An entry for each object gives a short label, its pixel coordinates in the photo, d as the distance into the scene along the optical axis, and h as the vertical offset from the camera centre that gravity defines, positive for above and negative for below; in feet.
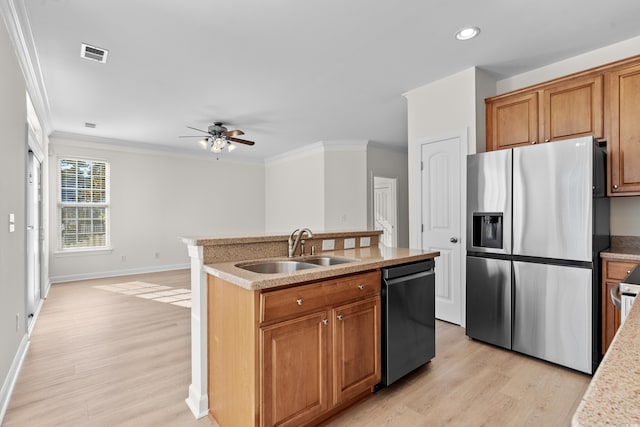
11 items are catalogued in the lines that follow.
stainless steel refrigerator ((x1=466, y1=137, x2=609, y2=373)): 7.75 -0.93
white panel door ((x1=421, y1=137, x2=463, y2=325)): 11.23 -0.10
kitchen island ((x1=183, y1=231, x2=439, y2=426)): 4.99 -2.12
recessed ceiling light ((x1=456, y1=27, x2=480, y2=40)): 8.47 +4.86
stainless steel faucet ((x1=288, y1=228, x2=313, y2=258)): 7.68 -0.63
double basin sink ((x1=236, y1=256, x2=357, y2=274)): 6.91 -1.13
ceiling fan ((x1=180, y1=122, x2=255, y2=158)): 16.26 +4.01
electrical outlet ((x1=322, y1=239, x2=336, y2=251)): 8.62 -0.84
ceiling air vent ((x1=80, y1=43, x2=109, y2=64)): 9.27 +4.82
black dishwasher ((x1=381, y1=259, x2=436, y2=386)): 6.91 -2.39
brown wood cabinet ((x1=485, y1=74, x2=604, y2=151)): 8.93 +3.01
